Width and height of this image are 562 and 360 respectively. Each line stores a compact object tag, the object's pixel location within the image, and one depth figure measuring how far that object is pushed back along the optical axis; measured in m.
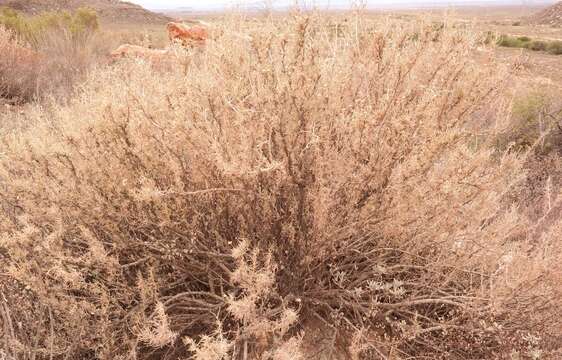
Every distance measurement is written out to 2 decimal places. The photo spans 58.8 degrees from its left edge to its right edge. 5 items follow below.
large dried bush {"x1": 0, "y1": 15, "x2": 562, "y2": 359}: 2.21
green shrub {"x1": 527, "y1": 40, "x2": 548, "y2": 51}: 26.34
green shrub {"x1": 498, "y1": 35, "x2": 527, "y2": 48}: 26.98
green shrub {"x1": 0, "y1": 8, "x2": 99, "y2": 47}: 11.96
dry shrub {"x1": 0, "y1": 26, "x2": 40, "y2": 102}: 7.96
